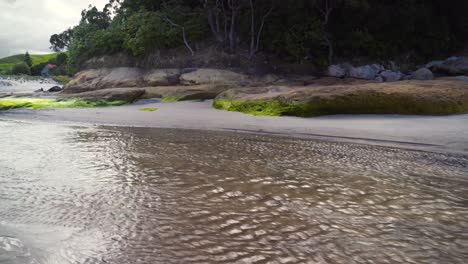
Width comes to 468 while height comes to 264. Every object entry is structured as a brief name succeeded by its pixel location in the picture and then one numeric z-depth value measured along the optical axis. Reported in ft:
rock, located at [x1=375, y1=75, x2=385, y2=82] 64.44
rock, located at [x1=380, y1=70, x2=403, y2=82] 65.41
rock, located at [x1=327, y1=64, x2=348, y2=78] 67.41
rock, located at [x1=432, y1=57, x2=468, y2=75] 67.92
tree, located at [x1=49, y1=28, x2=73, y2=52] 206.19
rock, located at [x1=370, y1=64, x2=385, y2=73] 69.05
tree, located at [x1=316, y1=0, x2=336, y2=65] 68.08
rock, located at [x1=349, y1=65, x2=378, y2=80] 67.02
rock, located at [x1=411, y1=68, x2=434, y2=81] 64.44
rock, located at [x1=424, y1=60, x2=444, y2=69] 72.49
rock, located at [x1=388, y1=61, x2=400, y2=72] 72.43
